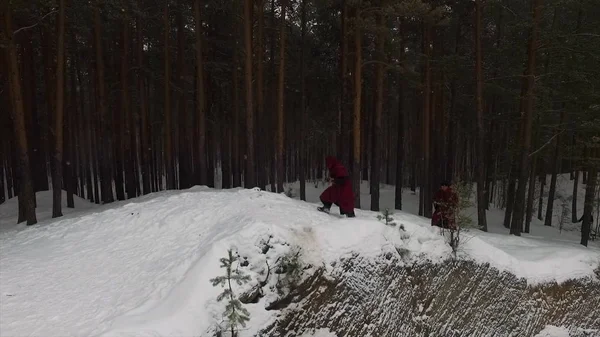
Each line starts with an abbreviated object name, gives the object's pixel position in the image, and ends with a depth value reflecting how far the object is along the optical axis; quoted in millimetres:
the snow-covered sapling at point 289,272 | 5395
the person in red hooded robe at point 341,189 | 8156
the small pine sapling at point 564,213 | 18555
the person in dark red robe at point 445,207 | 7570
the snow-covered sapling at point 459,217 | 7320
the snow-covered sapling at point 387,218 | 7215
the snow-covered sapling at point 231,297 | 4176
